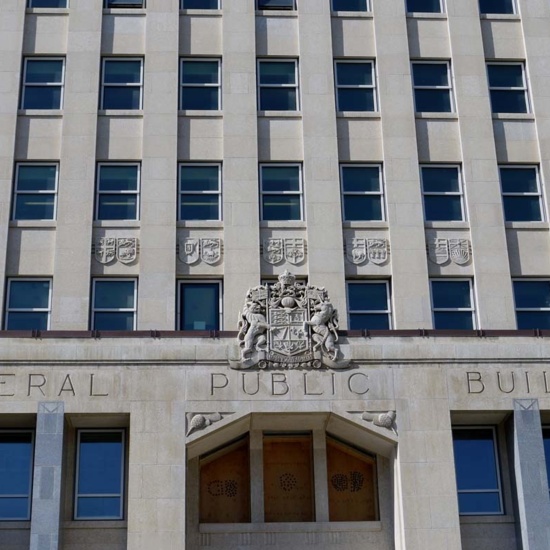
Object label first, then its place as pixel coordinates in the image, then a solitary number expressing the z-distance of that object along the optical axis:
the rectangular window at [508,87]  33.56
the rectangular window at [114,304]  29.98
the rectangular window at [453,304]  30.47
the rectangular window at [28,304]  29.88
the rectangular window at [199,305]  30.08
